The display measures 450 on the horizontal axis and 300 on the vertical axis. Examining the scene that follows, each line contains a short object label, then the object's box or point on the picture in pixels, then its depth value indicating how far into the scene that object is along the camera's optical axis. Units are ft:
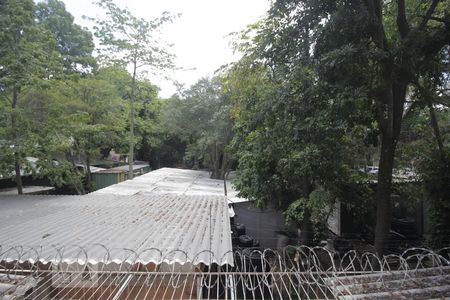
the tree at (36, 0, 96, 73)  89.56
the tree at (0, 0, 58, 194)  30.96
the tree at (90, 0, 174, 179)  54.90
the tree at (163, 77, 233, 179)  65.41
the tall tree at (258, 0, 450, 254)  20.44
